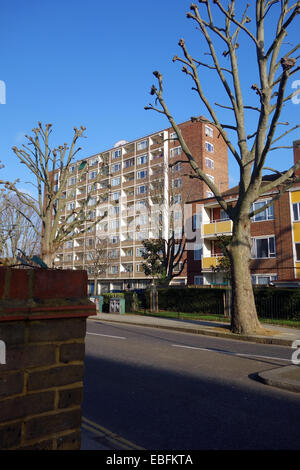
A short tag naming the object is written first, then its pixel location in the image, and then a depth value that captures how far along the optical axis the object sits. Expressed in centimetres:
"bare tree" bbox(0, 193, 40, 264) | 3188
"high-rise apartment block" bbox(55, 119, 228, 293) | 5241
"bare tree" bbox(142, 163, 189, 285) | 3194
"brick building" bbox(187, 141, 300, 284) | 2986
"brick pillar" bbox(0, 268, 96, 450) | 195
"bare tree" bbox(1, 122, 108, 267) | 2053
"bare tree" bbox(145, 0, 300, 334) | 1341
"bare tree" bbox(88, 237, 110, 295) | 5313
